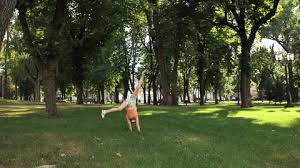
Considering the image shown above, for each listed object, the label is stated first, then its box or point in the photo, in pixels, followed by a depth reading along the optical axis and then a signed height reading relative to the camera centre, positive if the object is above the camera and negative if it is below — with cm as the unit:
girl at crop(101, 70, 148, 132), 924 -33
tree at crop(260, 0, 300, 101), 3871 +930
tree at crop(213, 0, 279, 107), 2090 +541
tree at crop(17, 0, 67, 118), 1294 +232
